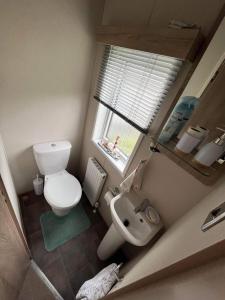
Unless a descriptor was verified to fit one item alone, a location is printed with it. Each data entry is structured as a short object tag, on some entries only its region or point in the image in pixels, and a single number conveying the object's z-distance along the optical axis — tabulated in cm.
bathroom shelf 69
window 97
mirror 69
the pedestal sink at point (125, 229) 109
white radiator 168
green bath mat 164
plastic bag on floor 101
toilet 157
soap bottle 66
